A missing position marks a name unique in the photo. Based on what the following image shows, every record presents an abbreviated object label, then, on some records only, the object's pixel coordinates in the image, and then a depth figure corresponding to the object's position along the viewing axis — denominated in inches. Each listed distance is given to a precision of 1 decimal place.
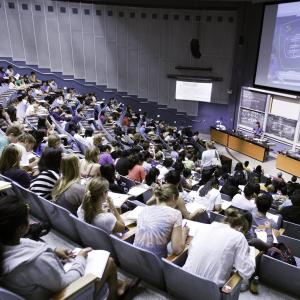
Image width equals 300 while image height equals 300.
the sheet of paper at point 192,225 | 122.6
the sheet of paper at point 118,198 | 139.3
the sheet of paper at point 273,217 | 162.5
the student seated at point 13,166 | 142.4
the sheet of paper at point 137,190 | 169.9
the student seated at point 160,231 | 106.0
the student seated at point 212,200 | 171.2
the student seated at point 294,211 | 171.3
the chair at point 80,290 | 77.4
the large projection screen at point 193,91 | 587.2
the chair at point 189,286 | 89.8
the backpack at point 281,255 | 117.6
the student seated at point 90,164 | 176.2
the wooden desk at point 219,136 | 548.4
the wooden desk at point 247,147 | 470.3
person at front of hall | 513.3
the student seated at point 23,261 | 70.5
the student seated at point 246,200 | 167.9
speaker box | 559.8
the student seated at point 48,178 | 136.0
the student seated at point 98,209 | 108.2
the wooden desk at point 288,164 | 406.9
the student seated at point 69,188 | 127.4
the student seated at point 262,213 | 150.7
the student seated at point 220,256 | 95.3
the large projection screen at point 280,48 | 441.4
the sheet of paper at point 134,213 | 132.8
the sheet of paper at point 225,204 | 174.0
